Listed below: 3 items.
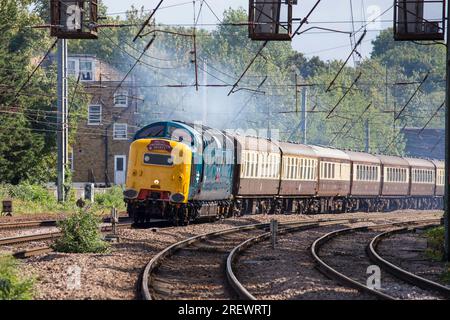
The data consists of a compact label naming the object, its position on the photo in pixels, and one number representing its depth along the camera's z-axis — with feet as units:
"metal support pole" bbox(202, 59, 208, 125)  242.99
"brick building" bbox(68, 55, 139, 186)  232.12
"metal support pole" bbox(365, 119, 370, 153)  207.72
